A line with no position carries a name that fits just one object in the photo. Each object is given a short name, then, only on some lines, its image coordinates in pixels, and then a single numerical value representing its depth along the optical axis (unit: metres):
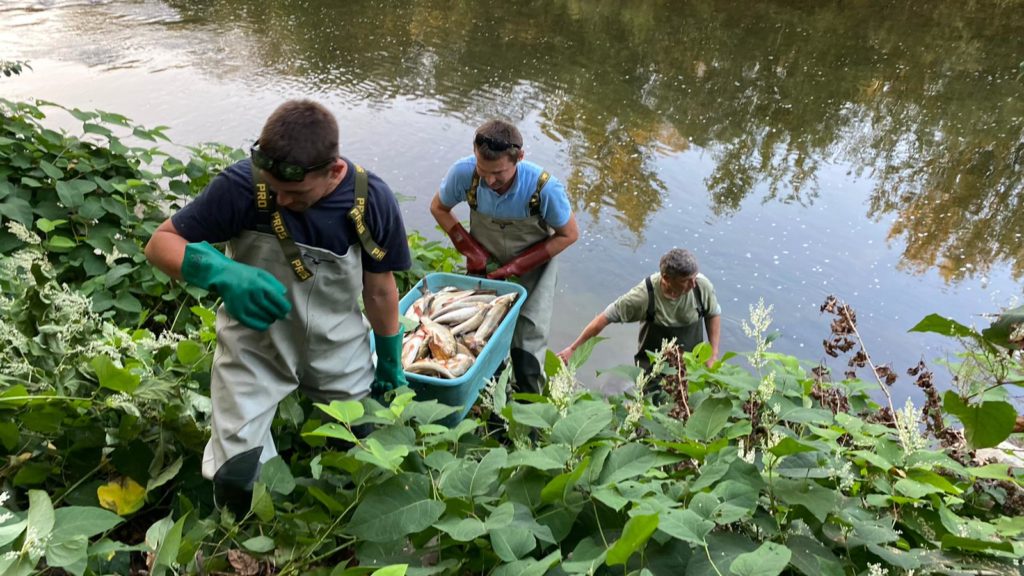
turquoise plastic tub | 3.00
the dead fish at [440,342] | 3.27
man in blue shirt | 3.85
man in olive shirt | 4.21
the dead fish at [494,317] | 3.41
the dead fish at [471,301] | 3.58
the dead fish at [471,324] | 3.45
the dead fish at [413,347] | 3.24
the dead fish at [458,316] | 3.51
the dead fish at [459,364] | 3.16
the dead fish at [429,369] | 3.11
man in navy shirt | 2.15
